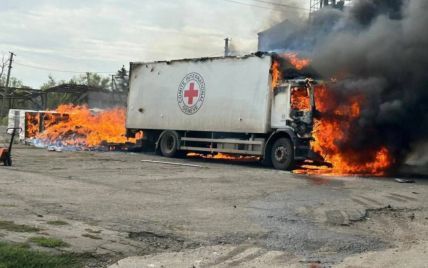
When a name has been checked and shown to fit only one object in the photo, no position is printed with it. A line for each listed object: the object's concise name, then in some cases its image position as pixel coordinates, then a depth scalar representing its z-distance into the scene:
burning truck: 15.27
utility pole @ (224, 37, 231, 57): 32.24
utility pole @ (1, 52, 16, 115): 41.03
